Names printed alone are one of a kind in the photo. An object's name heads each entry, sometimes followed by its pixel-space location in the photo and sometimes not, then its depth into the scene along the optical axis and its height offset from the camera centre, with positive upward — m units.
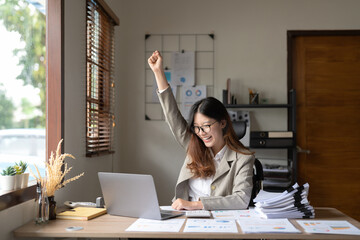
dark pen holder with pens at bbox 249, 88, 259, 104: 3.90 +0.24
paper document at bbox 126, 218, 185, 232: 1.72 -0.41
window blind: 3.08 +0.36
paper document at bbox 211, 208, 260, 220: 1.96 -0.41
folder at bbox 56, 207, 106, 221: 1.97 -0.41
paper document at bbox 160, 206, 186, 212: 2.13 -0.41
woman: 2.26 -0.15
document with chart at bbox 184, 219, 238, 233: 1.71 -0.41
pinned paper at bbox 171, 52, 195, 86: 4.07 +0.52
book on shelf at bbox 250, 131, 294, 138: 3.70 -0.09
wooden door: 4.02 +0.04
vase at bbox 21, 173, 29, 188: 2.09 -0.26
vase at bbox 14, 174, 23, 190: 2.03 -0.26
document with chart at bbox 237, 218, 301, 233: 1.69 -0.41
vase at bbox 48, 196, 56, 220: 1.98 -0.39
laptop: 1.87 -0.32
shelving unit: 3.69 -0.03
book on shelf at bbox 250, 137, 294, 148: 3.69 -0.15
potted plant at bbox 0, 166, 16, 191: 1.98 -0.25
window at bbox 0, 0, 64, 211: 2.50 +0.31
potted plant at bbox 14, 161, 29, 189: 2.04 -0.24
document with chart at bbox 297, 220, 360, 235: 1.69 -0.42
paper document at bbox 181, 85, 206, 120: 4.06 +0.27
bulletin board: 4.08 +0.64
